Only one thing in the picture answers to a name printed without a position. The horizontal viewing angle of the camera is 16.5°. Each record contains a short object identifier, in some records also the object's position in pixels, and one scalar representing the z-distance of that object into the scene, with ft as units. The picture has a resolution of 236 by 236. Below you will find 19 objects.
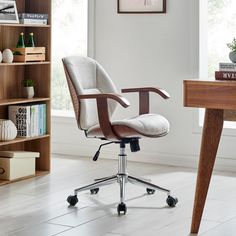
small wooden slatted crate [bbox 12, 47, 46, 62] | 20.84
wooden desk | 14.36
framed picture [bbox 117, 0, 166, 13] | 23.49
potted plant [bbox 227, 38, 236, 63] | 15.15
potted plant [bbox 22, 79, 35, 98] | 21.45
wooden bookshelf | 21.27
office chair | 17.26
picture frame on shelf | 20.08
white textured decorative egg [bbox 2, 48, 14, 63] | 20.32
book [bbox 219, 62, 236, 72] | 14.70
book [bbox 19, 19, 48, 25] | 20.79
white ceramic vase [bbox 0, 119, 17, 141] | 20.27
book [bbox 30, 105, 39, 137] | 21.33
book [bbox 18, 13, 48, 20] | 20.75
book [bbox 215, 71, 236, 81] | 14.69
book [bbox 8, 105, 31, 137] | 21.14
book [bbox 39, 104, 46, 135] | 21.68
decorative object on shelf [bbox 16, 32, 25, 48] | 20.92
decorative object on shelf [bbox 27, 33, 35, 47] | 21.19
